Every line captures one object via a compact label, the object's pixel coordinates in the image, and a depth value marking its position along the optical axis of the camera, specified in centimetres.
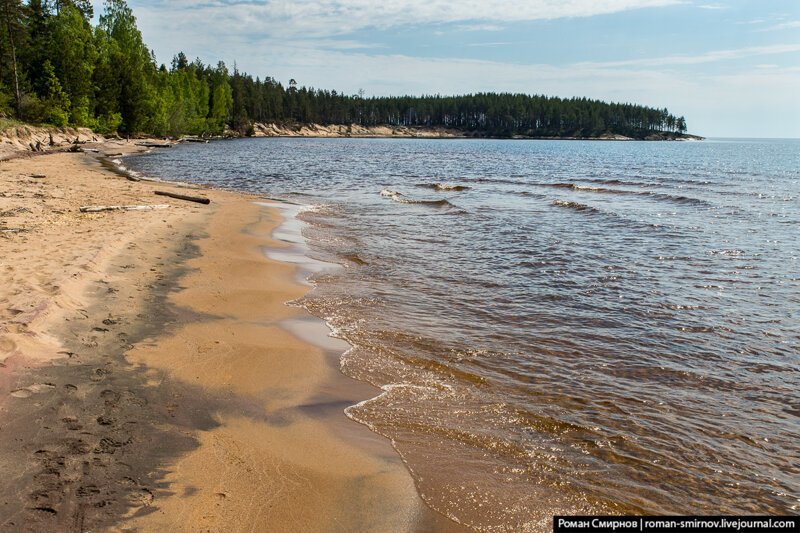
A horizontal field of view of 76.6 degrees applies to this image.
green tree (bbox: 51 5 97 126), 5997
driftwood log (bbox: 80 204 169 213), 1606
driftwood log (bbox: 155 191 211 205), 2177
